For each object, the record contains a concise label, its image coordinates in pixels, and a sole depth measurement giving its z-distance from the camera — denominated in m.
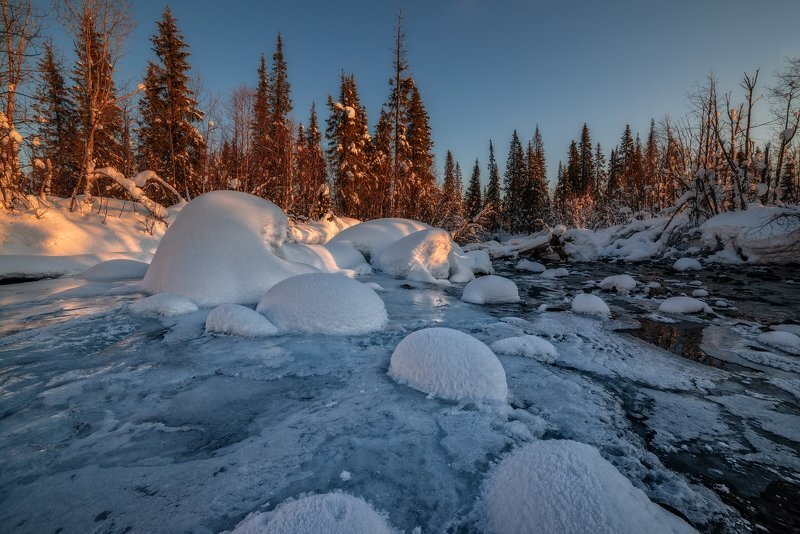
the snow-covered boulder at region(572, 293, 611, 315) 4.28
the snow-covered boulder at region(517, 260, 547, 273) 9.60
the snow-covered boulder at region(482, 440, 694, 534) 0.98
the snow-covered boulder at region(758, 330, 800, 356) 3.01
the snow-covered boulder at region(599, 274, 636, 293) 6.05
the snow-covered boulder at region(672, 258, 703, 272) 9.09
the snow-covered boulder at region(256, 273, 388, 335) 3.10
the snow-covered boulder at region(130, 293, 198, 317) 3.43
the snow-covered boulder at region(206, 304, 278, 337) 2.94
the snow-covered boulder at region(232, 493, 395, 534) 0.92
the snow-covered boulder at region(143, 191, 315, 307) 3.83
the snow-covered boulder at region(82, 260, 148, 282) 5.48
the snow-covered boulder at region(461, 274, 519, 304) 5.07
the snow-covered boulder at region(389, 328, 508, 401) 1.93
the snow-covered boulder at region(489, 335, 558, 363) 2.67
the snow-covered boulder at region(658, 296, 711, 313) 4.39
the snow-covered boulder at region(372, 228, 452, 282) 7.03
